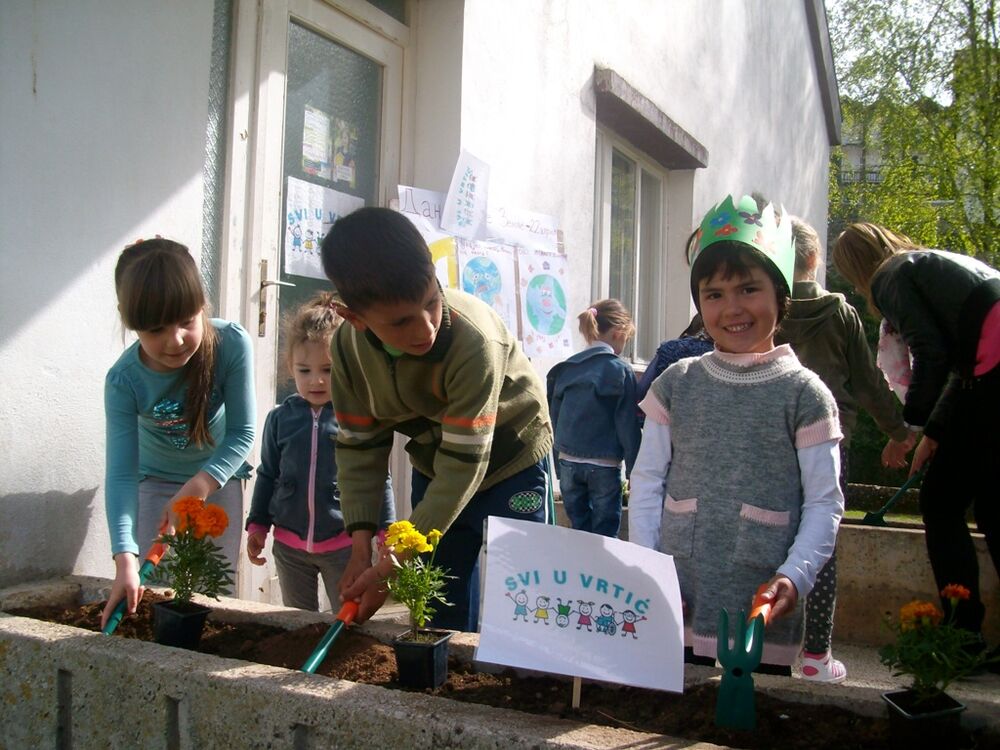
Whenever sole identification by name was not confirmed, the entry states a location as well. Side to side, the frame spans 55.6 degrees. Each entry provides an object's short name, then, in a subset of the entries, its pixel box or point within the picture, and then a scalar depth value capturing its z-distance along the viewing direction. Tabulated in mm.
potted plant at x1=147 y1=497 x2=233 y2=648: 2322
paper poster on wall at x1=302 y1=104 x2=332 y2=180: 4113
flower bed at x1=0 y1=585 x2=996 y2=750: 1688
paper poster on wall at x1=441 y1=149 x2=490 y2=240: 4574
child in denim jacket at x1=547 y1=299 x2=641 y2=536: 4605
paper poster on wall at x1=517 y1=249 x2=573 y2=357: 5211
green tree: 13602
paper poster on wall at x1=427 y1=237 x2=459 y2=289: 4473
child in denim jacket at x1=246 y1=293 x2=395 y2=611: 3119
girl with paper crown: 2035
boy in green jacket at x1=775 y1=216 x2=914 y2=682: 3652
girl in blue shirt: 2531
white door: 3832
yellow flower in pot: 1977
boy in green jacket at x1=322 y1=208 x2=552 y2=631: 2090
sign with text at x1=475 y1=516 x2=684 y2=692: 1720
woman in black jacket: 3193
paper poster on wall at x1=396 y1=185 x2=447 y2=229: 4402
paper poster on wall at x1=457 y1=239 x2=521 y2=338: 4691
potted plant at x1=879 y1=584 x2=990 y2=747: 1593
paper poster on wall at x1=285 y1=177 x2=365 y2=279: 4000
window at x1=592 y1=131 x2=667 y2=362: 6887
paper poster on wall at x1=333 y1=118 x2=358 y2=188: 4281
